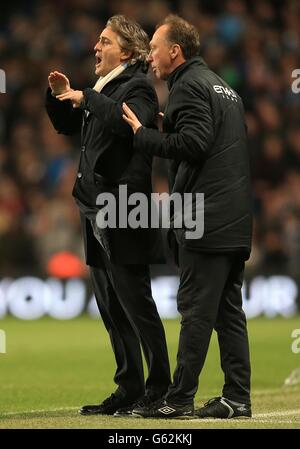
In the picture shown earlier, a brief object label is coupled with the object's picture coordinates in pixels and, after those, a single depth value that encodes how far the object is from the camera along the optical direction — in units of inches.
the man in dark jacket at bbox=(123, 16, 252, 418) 477.7
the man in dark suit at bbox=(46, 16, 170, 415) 500.4
